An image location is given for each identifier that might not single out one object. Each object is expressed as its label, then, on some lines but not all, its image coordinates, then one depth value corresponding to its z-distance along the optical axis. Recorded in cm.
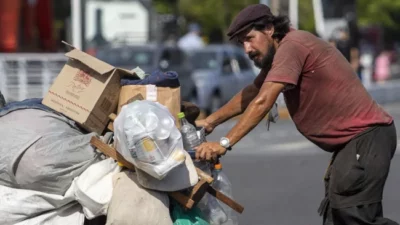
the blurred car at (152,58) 4162
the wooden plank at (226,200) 1102
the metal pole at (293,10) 5422
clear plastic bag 1012
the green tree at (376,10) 10412
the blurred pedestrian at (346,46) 3984
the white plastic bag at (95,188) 1062
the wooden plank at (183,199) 1063
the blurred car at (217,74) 4406
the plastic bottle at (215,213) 1121
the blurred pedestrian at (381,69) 8429
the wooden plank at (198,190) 1060
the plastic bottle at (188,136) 1112
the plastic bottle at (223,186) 1137
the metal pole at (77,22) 4597
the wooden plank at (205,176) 1070
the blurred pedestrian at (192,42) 5154
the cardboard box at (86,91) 1122
